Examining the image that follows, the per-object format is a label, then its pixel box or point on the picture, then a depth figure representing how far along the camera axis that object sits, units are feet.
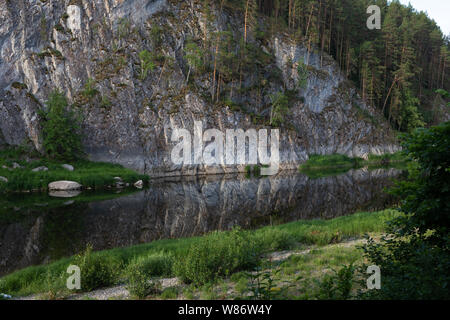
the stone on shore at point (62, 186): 122.62
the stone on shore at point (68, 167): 139.44
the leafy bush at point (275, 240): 43.80
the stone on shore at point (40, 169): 130.62
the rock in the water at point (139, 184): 137.43
